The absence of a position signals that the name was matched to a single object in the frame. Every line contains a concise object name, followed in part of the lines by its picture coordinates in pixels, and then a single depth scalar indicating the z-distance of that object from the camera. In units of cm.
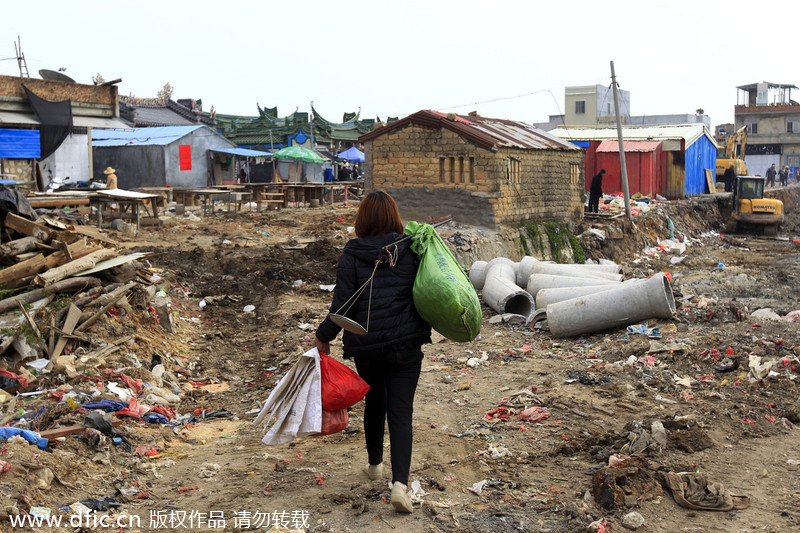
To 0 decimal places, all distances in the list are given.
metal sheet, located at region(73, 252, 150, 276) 814
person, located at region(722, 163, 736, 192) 3844
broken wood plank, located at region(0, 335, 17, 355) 664
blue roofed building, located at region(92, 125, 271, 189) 2725
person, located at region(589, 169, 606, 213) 2305
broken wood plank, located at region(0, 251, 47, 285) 764
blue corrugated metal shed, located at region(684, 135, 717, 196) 3328
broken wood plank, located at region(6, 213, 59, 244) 840
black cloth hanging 2042
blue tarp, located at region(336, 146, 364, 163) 3775
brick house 1611
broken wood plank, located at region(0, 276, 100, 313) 728
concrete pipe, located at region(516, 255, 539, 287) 1220
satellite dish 2206
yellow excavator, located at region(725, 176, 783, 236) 2794
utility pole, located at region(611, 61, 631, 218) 2217
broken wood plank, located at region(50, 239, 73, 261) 812
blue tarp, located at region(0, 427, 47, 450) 470
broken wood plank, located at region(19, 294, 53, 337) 689
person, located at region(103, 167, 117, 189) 1881
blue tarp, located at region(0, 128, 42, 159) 1964
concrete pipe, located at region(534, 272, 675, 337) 913
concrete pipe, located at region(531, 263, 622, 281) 1163
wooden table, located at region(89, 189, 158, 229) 1470
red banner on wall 2791
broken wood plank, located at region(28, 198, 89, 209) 1288
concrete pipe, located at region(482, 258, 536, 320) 1059
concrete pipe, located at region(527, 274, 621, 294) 1074
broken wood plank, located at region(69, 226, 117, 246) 950
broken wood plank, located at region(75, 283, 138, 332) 725
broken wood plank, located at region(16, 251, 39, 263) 801
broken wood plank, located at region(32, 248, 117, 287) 759
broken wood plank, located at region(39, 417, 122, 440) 484
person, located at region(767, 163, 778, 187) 4662
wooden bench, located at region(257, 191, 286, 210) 2234
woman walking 396
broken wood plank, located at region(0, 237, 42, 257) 799
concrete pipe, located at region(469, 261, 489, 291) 1231
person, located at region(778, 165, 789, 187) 4919
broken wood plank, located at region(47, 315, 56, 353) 685
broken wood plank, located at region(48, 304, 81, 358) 678
